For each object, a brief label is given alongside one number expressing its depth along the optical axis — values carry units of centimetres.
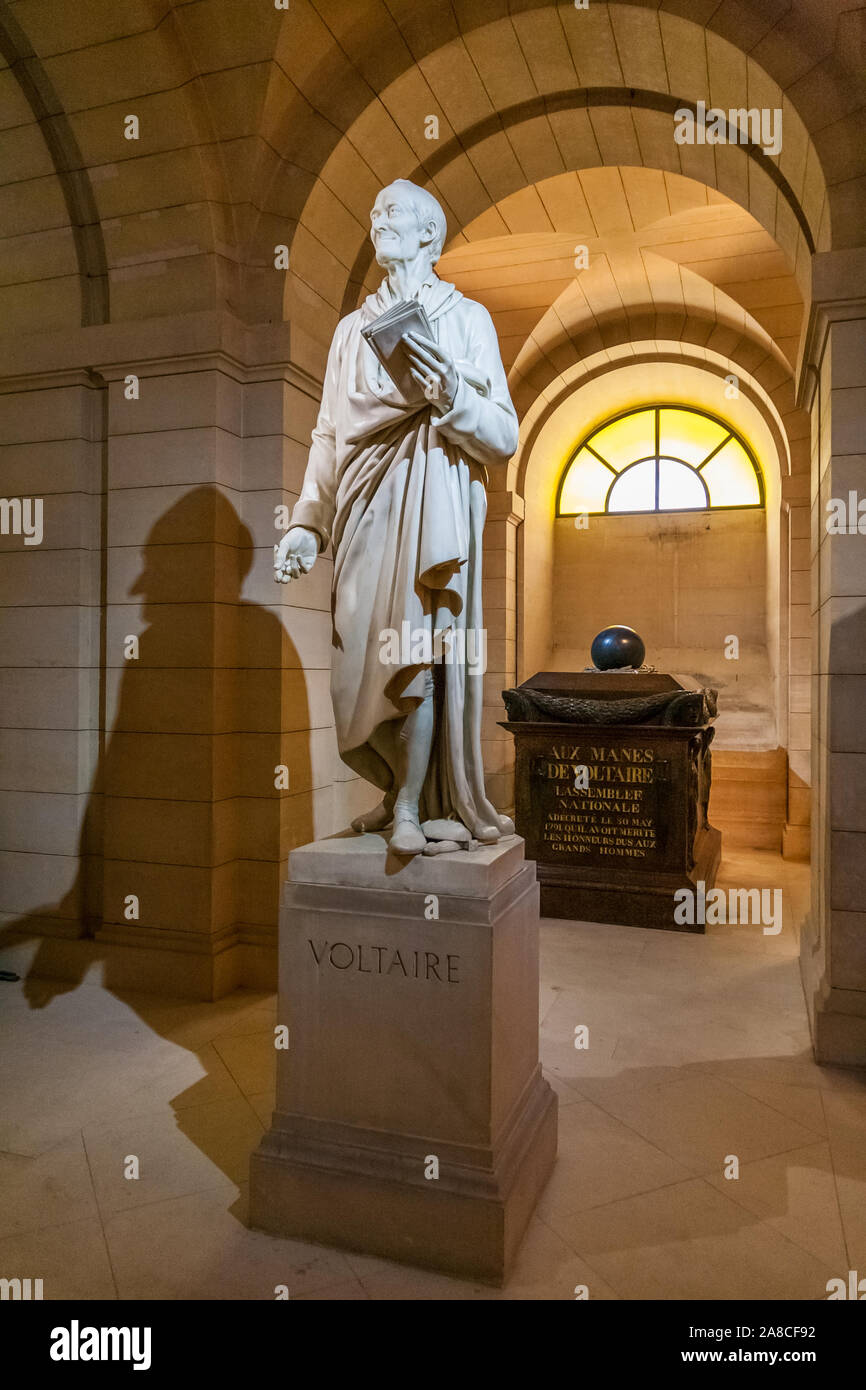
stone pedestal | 251
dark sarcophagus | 607
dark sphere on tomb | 754
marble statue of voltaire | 269
